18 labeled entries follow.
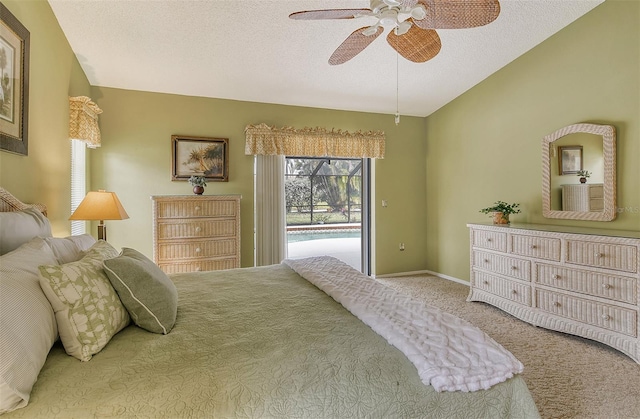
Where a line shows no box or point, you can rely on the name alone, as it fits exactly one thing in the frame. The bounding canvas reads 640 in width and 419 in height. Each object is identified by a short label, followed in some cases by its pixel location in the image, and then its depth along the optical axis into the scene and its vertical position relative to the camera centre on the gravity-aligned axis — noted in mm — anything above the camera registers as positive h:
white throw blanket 1034 -489
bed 909 -524
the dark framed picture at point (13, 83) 1793 +737
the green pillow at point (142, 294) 1311 -363
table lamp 2617 -4
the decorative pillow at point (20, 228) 1441 -98
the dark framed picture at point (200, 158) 3921 +618
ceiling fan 1611 +1034
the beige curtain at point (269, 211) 4285 -52
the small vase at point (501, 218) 3576 -129
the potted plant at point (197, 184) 3786 +275
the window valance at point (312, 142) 4188 +897
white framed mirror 2867 +326
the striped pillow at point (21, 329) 842 -359
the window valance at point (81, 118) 2953 +838
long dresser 2412 -631
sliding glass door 5000 -18
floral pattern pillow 1100 -357
